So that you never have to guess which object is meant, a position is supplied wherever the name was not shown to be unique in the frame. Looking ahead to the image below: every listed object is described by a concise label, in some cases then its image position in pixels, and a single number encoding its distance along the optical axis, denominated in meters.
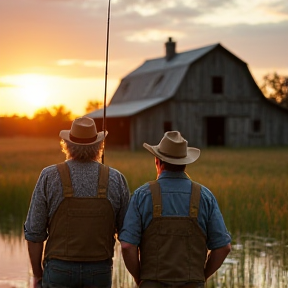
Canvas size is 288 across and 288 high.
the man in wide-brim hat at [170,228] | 3.63
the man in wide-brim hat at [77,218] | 3.77
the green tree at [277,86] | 59.91
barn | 34.25
